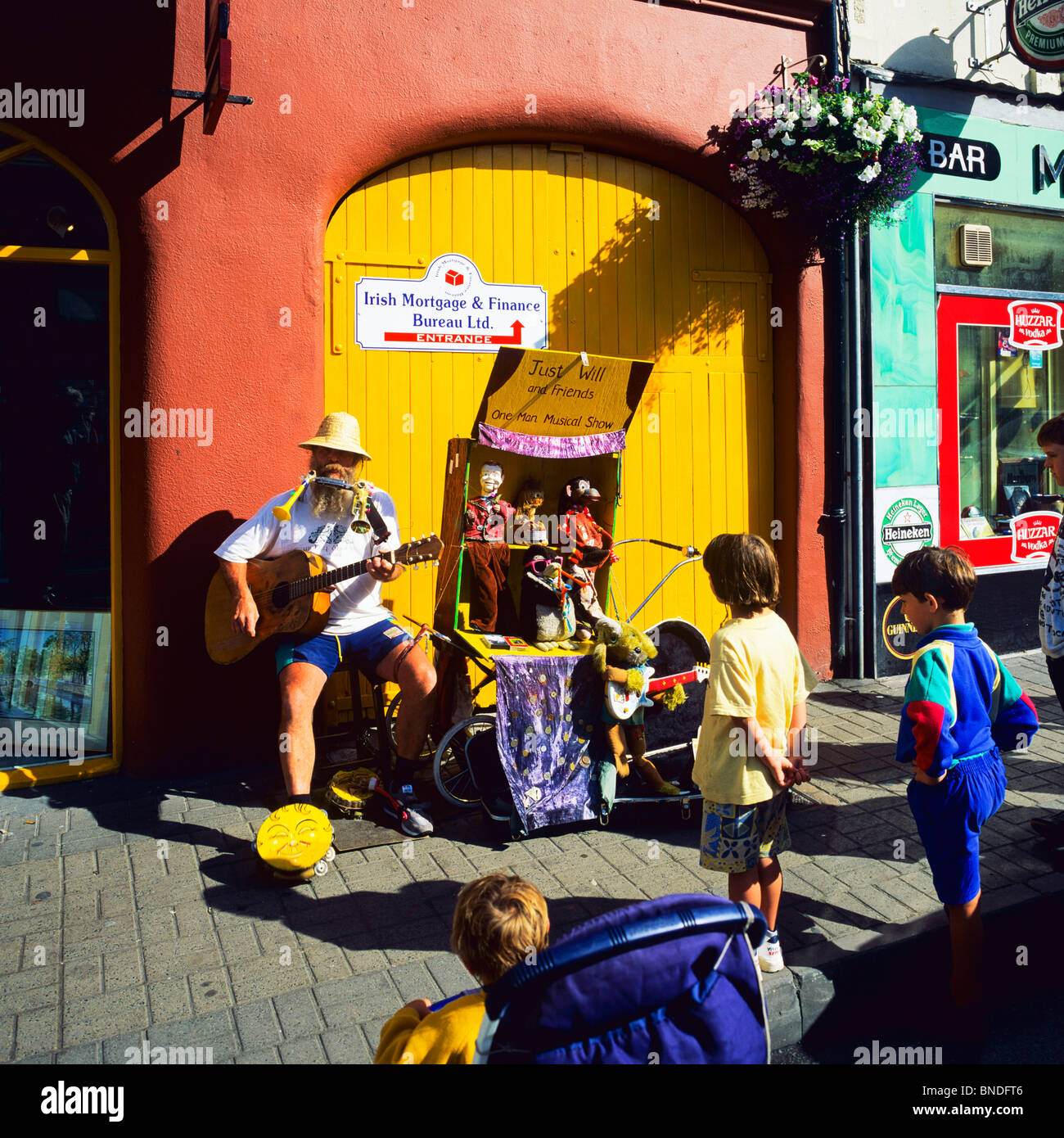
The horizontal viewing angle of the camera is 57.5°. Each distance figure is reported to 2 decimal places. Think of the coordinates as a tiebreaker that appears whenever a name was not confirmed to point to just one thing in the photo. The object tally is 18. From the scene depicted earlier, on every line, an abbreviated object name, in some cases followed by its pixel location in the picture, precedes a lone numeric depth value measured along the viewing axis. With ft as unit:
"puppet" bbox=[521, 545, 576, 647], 16.66
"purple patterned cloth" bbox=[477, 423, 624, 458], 17.12
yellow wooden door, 19.42
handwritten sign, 16.87
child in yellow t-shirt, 10.74
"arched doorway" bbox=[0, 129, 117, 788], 17.38
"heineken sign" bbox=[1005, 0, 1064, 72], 24.50
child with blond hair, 6.70
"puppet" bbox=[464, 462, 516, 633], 17.49
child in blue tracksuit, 10.72
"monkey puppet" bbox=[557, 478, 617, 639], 17.63
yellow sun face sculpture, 13.44
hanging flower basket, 20.53
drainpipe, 23.32
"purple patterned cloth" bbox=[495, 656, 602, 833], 15.11
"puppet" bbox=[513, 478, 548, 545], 18.07
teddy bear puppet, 15.28
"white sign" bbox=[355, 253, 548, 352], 19.29
